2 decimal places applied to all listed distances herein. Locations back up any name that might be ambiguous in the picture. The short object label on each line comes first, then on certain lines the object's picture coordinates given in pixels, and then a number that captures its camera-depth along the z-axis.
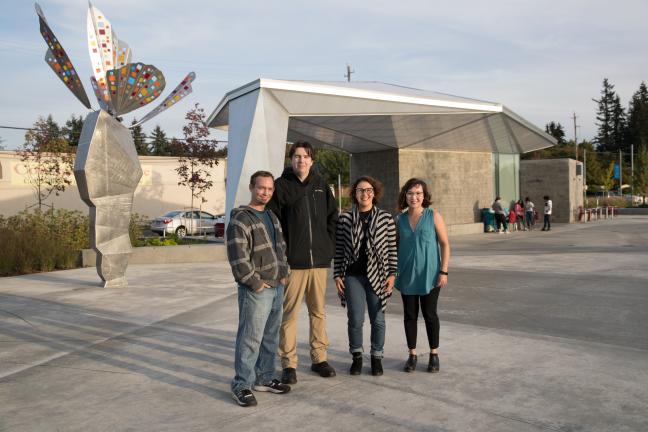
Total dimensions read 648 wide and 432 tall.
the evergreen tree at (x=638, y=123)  79.94
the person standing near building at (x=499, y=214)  21.44
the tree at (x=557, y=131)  90.07
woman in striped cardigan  4.52
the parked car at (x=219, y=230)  17.16
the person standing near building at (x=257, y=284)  3.91
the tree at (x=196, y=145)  22.61
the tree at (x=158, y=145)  71.56
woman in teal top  4.61
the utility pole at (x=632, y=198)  43.03
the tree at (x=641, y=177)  44.38
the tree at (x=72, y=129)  67.94
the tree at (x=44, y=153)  21.53
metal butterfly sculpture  9.31
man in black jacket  4.43
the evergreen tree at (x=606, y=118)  91.69
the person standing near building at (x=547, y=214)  21.88
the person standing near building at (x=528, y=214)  23.42
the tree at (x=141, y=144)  63.24
